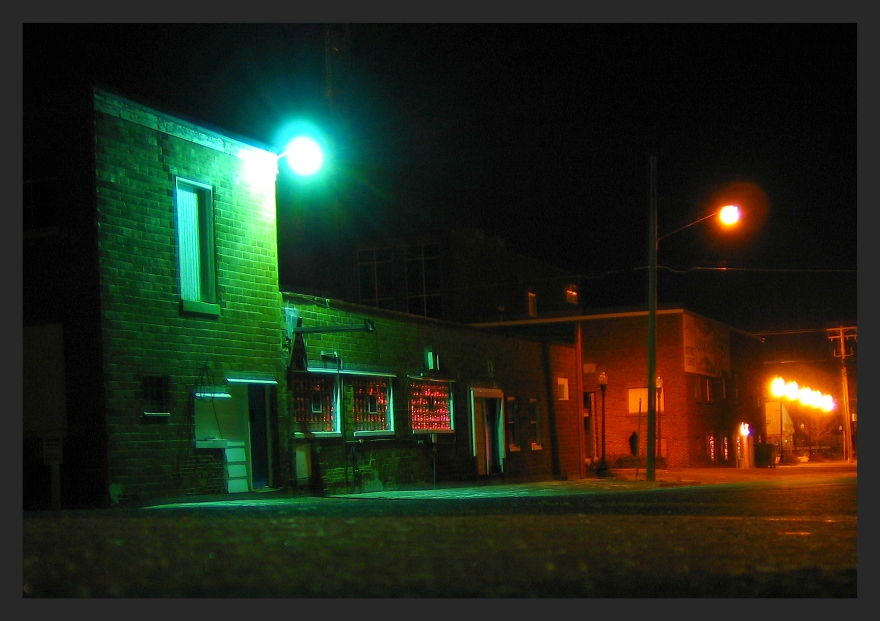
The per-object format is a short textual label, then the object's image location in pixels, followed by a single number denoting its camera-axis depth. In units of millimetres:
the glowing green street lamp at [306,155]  17812
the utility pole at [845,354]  53781
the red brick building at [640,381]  41719
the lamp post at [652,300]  25594
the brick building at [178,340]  15328
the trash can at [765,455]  47188
